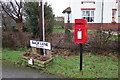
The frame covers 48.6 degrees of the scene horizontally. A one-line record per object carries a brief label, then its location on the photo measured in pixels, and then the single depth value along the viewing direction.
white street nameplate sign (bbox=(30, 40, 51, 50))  5.15
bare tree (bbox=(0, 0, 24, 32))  12.72
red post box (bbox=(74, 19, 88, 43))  4.34
